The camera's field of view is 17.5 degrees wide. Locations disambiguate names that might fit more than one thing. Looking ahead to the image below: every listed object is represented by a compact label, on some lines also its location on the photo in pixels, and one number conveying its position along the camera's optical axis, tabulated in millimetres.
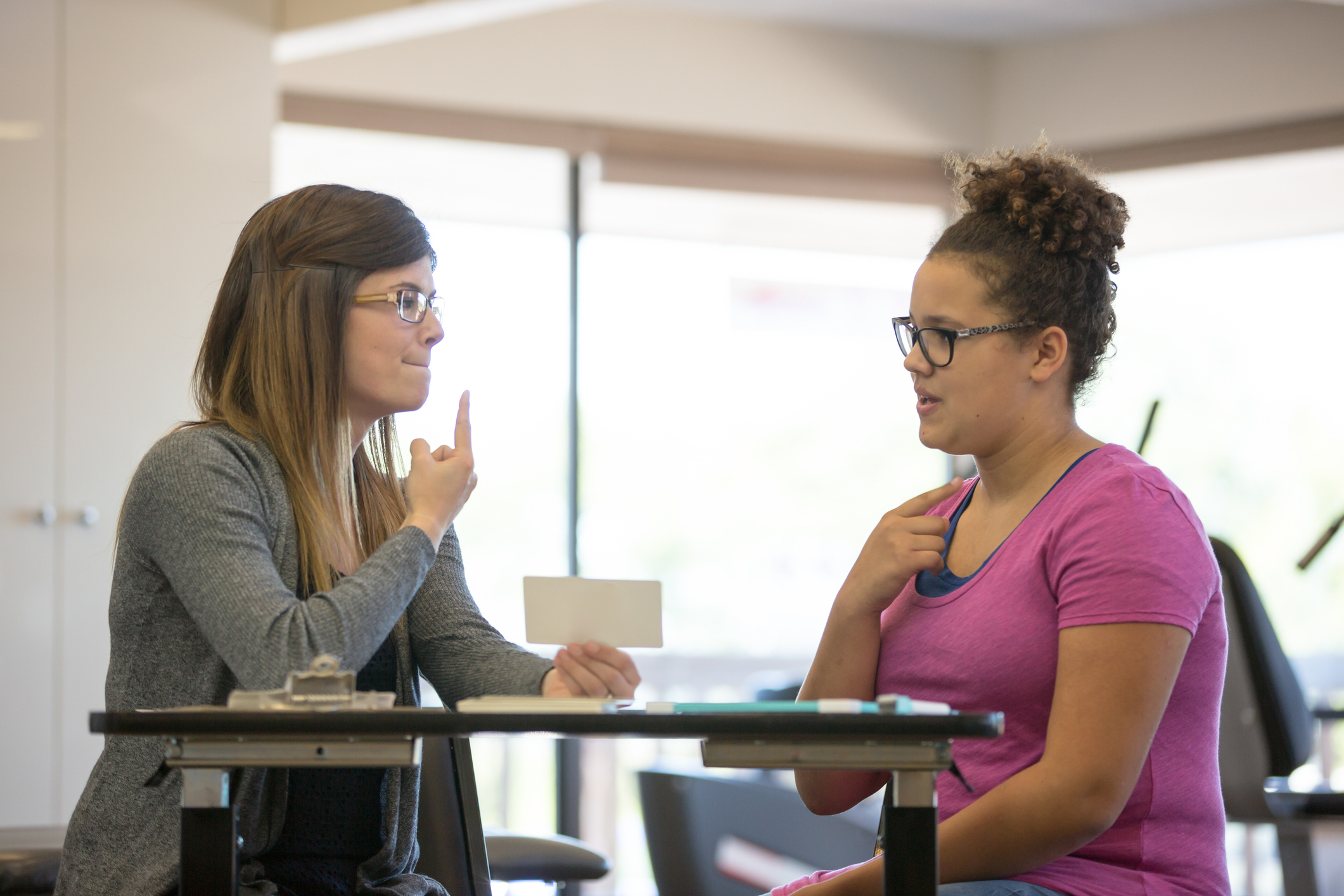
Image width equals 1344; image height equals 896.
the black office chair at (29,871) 4489
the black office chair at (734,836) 5186
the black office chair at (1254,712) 5063
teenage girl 4133
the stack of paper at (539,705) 3969
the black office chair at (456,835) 4422
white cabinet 5764
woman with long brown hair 4164
